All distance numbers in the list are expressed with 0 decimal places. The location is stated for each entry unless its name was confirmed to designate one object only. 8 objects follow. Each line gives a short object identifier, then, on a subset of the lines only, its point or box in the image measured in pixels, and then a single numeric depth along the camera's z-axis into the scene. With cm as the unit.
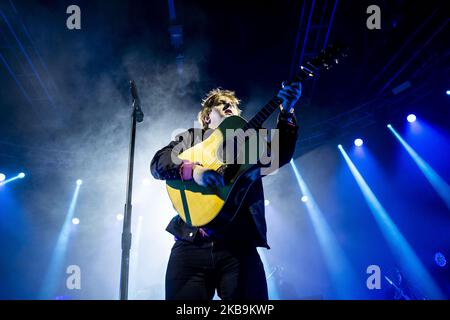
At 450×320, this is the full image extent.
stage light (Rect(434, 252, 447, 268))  693
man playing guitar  191
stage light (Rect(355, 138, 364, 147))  879
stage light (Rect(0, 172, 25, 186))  839
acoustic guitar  210
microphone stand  218
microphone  293
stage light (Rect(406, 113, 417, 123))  800
